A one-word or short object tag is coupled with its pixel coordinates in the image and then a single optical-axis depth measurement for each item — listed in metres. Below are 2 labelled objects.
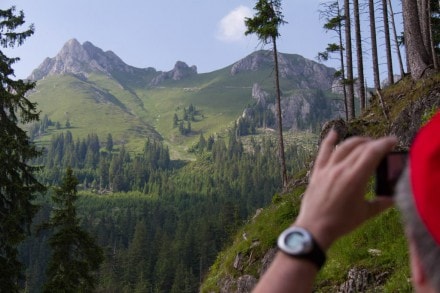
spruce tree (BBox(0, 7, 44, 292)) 15.51
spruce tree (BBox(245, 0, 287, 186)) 26.52
